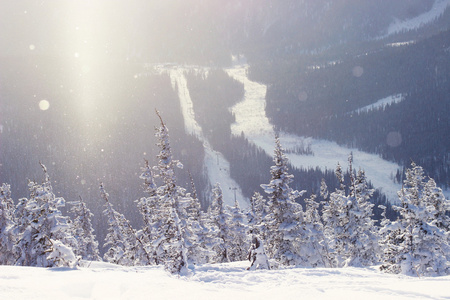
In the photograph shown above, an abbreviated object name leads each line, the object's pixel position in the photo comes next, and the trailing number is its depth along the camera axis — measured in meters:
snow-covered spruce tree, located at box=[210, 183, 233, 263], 34.00
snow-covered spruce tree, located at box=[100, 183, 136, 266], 30.64
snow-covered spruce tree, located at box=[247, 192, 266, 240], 38.24
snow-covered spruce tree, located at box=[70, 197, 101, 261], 36.94
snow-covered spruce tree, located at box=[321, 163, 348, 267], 26.86
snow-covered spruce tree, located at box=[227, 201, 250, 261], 38.59
